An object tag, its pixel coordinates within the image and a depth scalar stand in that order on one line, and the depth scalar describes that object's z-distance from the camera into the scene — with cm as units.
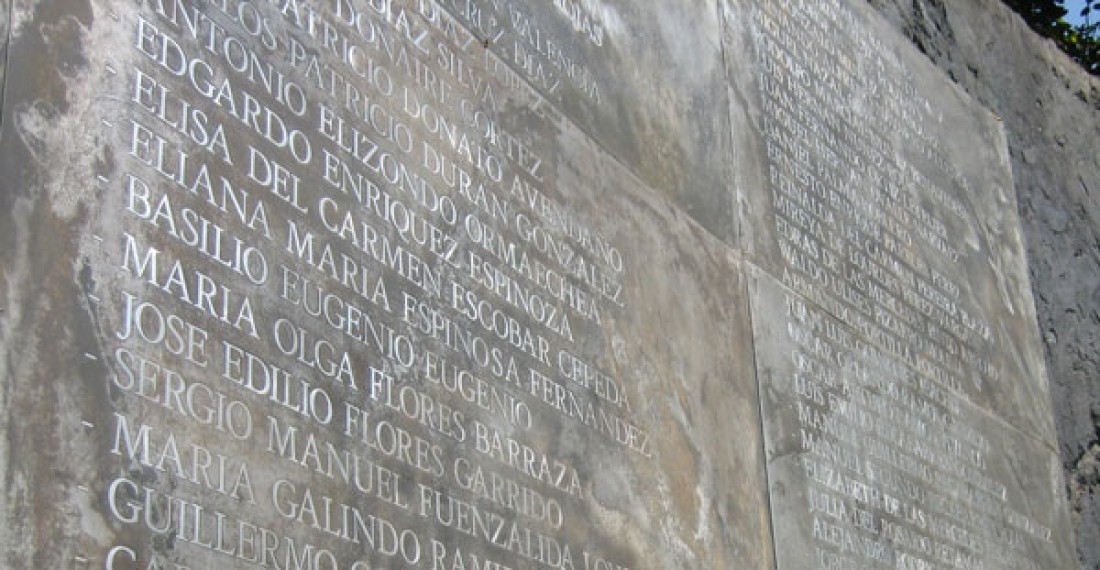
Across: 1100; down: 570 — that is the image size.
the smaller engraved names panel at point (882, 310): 522
